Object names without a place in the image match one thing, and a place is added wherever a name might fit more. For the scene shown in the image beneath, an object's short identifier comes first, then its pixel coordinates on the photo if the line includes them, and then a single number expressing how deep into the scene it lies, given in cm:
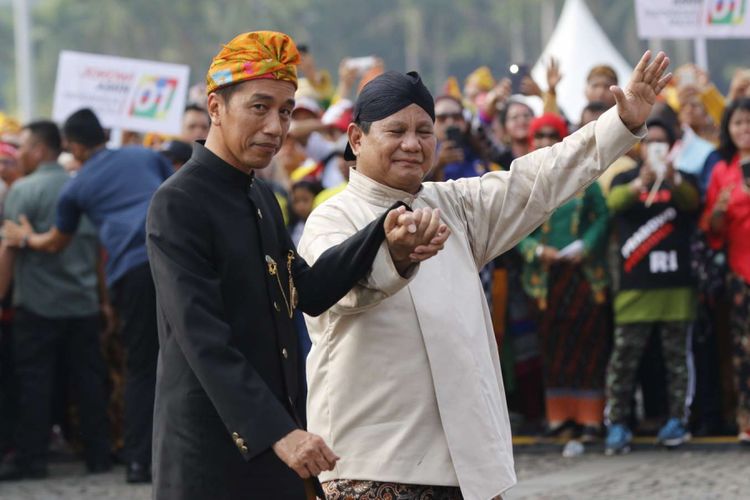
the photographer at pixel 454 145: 1848
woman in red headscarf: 1940
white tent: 3610
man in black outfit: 760
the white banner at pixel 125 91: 2367
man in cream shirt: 871
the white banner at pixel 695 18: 2255
